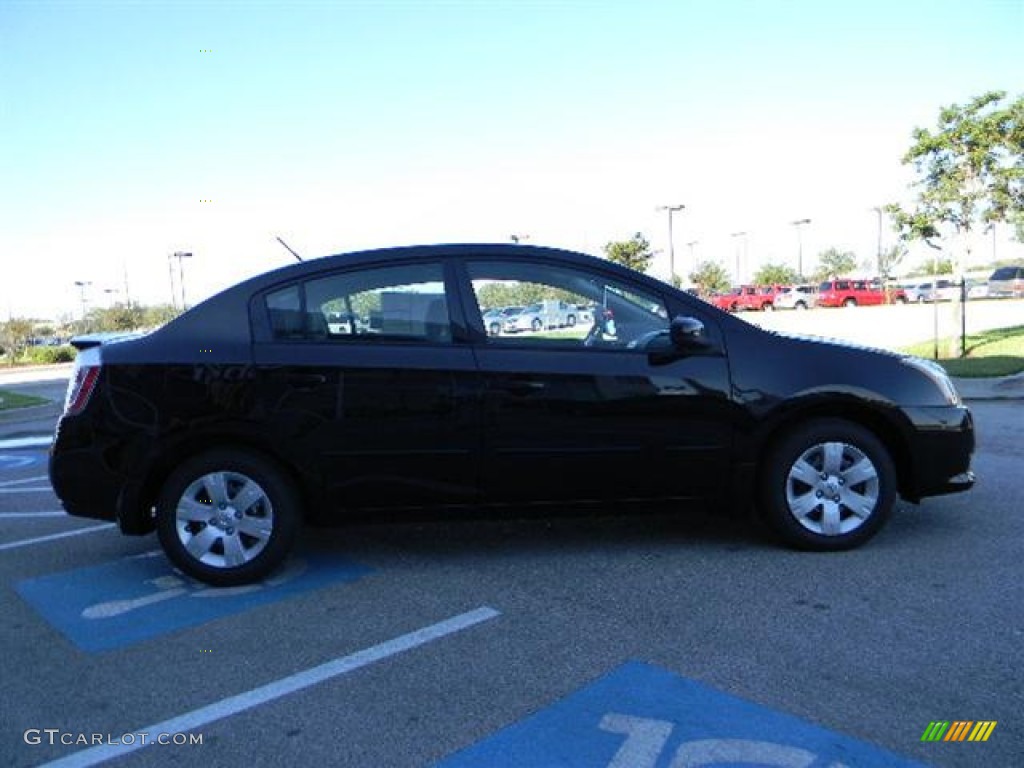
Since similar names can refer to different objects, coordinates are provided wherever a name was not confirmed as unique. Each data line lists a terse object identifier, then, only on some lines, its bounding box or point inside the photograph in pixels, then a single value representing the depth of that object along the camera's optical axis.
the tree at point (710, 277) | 70.50
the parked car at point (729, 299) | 53.09
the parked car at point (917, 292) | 53.91
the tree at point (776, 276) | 77.44
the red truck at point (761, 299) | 53.95
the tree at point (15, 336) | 49.83
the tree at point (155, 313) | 71.00
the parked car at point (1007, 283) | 48.06
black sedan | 4.17
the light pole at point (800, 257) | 74.44
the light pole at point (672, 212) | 52.28
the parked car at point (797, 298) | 52.69
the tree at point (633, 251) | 49.09
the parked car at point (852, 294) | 51.56
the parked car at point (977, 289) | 52.14
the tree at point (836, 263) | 87.50
